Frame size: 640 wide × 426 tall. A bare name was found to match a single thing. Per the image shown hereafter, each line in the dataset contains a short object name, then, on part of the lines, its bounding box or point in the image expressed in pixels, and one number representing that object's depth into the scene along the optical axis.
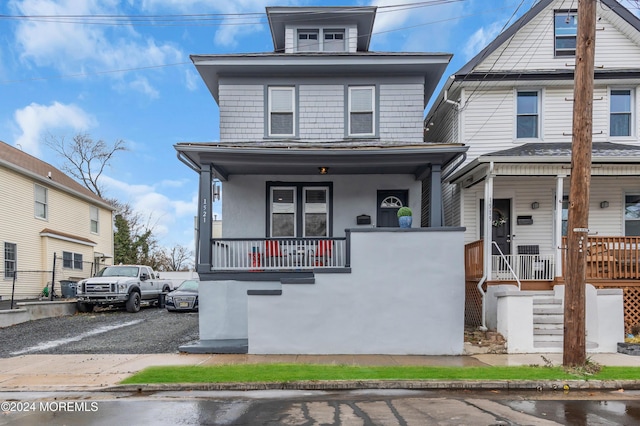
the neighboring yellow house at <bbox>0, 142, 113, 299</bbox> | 17.77
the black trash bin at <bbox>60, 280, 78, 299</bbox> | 18.97
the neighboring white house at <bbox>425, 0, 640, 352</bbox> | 13.12
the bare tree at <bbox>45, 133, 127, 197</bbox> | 35.38
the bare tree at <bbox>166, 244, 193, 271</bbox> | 48.06
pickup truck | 16.36
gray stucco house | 9.65
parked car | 17.20
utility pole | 7.95
